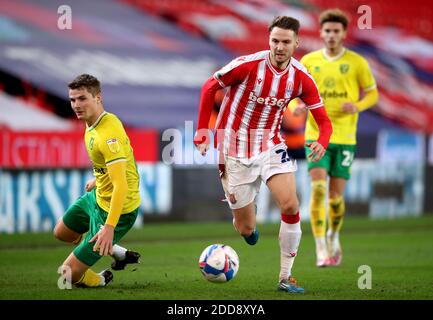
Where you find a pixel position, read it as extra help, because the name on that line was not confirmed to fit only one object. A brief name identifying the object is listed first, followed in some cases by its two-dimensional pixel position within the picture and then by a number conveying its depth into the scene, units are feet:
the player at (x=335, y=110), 57.62
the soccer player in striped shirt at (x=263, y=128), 43.78
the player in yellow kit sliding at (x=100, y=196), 41.14
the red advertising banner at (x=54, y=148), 83.05
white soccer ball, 42.42
